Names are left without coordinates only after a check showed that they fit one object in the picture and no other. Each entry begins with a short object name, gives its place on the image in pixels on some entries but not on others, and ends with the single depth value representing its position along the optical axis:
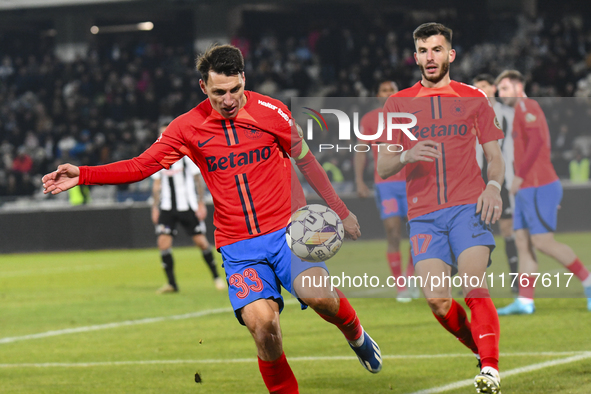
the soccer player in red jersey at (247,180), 8.92
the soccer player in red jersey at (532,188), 15.73
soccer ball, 9.26
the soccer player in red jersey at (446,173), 9.56
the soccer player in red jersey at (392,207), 18.25
